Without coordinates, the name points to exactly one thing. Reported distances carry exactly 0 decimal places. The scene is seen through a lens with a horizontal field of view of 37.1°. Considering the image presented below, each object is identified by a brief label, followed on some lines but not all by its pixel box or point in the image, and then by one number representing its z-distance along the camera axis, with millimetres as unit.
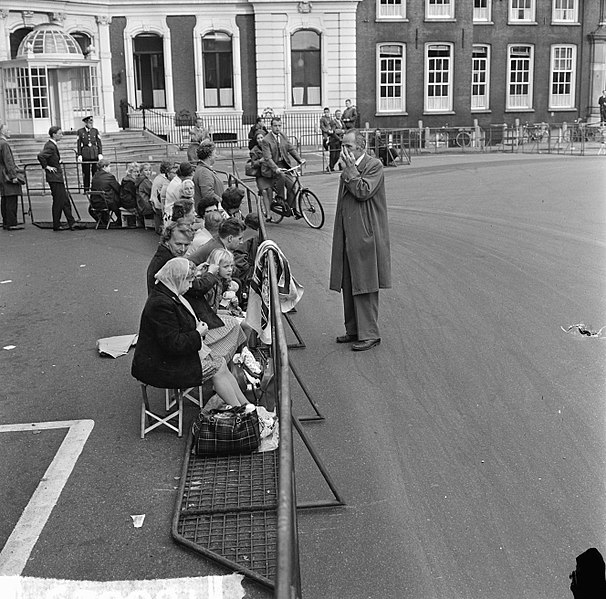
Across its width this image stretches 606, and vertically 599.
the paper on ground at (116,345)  9160
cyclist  16859
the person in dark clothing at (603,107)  41812
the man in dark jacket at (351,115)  34138
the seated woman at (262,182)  17048
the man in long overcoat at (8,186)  17734
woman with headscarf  6668
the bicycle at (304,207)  16641
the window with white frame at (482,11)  42312
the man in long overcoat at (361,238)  8789
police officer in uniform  24594
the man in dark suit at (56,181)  17312
